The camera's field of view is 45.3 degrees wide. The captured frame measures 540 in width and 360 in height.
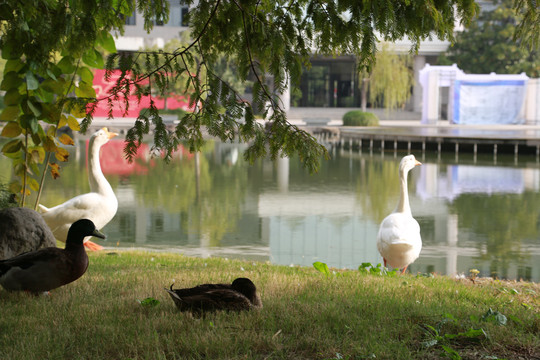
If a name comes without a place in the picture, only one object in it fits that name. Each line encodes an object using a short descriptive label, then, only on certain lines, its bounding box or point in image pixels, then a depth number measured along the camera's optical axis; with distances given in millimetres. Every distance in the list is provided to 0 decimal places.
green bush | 44281
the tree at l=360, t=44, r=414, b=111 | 44969
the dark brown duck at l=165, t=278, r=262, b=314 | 4301
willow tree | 4559
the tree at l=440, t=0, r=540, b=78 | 48094
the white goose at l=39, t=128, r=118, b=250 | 8328
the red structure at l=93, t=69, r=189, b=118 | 47000
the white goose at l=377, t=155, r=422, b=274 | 7953
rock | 5656
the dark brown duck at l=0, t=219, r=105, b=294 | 4637
